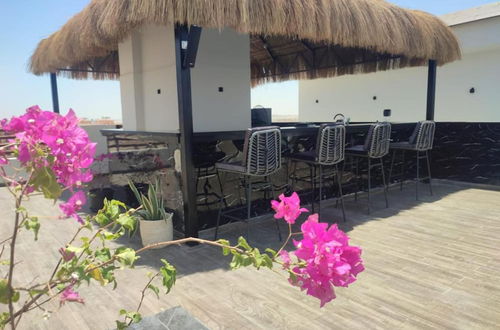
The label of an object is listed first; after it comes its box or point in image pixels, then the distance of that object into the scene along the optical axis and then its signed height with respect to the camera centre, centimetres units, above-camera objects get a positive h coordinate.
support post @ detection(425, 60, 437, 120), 591 +33
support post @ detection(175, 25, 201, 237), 313 -9
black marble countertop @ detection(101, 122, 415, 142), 339 -22
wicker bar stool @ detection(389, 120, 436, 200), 479 -40
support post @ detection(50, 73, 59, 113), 666 +48
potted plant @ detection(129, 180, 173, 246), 327 -98
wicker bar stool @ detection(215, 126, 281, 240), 306 -37
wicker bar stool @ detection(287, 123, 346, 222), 361 -37
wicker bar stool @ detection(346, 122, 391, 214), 418 -40
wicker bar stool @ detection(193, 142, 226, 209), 354 -58
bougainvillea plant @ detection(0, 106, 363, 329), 75 -29
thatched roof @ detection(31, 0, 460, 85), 292 +88
